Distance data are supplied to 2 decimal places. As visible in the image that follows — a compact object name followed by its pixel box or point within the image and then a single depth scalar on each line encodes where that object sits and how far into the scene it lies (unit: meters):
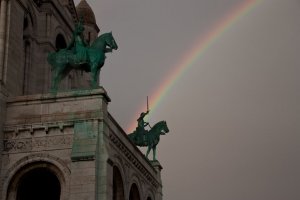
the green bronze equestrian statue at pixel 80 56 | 33.28
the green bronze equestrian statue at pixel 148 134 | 46.50
